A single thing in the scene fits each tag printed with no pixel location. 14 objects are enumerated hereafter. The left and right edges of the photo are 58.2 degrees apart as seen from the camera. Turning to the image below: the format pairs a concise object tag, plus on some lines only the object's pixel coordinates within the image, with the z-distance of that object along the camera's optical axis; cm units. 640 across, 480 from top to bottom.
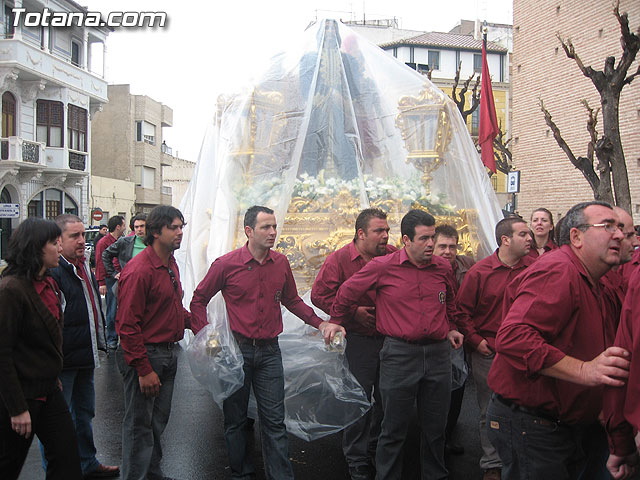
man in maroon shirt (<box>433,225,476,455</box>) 455
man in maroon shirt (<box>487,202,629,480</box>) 249
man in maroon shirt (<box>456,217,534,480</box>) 418
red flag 952
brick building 1382
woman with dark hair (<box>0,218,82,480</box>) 284
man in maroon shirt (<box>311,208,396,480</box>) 419
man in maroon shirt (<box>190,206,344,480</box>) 389
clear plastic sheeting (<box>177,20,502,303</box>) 553
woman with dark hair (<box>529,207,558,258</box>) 556
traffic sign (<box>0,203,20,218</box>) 1816
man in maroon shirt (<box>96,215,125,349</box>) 795
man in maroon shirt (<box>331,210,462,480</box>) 368
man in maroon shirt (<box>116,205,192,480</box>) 354
